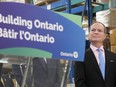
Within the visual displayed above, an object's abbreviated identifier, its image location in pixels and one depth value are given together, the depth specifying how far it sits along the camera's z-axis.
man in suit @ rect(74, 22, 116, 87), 2.72
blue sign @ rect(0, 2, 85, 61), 1.70
